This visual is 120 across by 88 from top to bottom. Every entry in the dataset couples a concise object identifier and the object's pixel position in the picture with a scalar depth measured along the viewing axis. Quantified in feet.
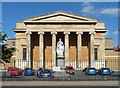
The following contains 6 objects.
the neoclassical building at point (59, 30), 163.32
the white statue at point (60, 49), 155.22
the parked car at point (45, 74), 74.43
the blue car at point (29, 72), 77.07
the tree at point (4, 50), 68.97
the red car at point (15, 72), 68.75
